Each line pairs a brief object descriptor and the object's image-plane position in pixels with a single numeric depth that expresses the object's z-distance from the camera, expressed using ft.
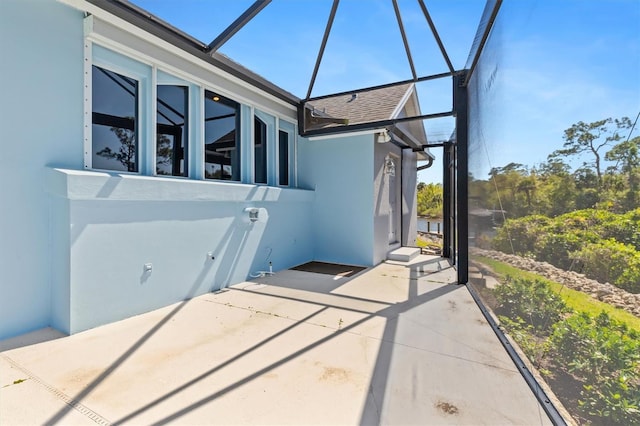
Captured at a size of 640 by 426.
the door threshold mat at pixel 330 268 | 25.44
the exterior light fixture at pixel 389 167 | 31.48
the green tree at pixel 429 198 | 74.22
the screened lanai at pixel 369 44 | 16.51
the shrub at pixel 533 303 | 8.13
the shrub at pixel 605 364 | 5.52
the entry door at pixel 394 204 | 34.19
